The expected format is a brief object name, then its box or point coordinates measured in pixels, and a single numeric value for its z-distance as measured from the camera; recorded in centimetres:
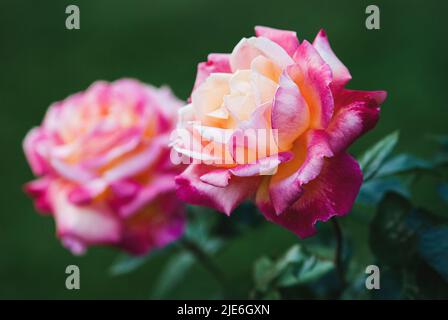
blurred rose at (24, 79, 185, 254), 71
